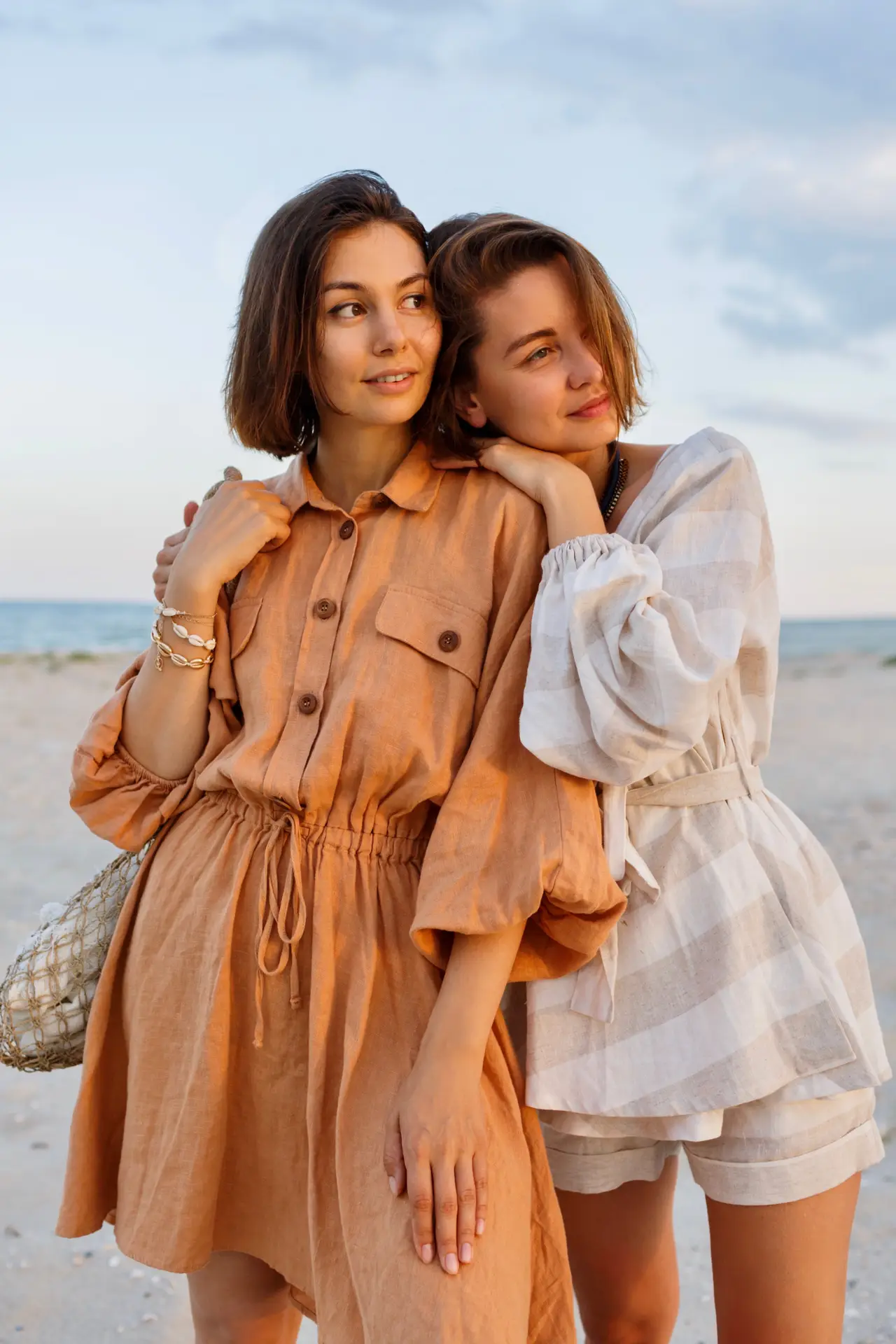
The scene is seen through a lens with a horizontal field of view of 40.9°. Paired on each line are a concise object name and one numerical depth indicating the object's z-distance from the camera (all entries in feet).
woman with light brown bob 6.00
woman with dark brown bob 5.97
